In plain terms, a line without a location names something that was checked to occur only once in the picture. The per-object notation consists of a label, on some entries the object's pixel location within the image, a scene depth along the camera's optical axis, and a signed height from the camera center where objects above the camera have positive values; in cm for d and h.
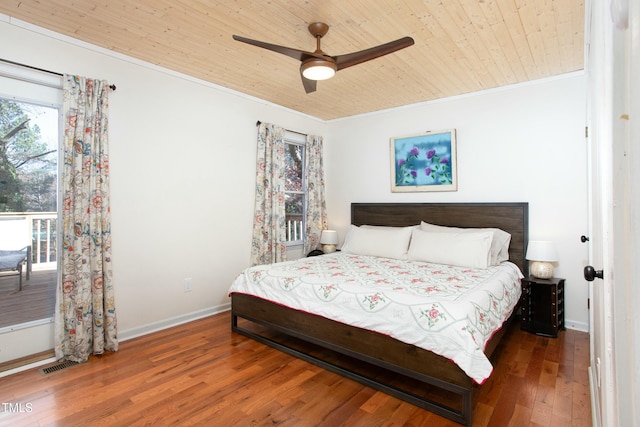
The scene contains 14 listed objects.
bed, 199 -89
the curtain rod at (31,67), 247 +115
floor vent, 249 -115
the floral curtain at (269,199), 425 +21
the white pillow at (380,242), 392 -33
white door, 42 +1
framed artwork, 412 +67
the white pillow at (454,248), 331 -35
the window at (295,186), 487 +43
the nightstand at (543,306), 315 -88
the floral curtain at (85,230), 267 -12
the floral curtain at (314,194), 500 +32
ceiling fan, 222 +112
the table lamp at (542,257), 328 -42
